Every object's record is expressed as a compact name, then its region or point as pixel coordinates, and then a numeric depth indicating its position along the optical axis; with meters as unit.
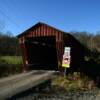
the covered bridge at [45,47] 9.77
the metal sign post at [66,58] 8.00
